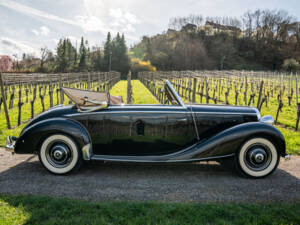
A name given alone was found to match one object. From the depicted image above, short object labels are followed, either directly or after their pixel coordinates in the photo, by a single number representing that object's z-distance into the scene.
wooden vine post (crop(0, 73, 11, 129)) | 7.51
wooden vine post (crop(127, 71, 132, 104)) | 9.26
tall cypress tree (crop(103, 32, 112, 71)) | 73.11
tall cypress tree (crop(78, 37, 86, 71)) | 71.44
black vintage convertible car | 4.05
